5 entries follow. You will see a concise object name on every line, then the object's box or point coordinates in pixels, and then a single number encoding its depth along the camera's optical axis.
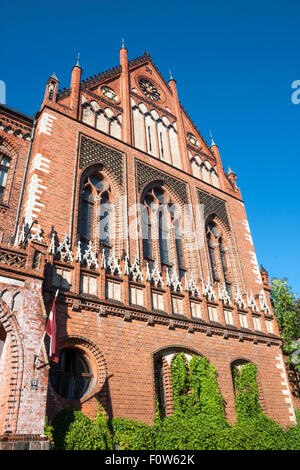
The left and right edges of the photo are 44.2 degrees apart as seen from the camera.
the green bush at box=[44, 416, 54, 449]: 8.01
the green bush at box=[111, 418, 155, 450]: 9.56
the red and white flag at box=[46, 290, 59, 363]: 8.71
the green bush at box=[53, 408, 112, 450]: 8.53
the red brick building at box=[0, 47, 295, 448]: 9.43
